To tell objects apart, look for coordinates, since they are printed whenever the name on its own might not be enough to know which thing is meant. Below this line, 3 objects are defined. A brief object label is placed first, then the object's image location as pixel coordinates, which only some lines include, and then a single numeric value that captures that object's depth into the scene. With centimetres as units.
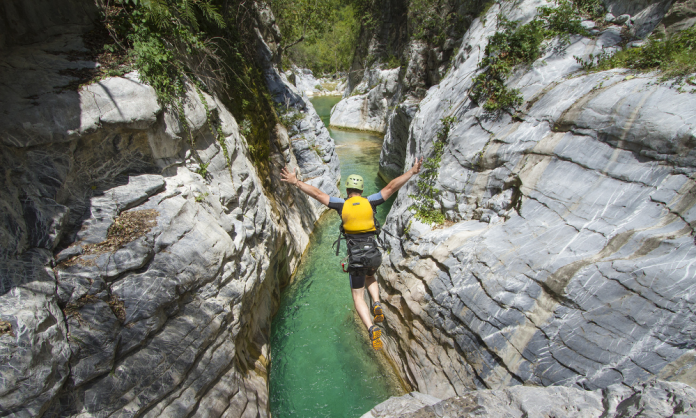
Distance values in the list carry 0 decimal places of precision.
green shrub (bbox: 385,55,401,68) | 2158
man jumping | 508
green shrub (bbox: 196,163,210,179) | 547
